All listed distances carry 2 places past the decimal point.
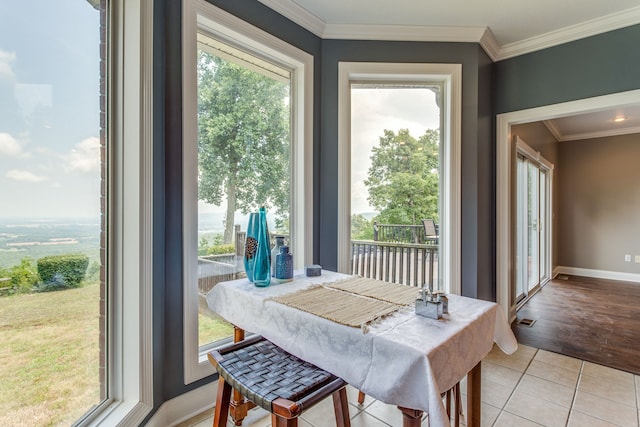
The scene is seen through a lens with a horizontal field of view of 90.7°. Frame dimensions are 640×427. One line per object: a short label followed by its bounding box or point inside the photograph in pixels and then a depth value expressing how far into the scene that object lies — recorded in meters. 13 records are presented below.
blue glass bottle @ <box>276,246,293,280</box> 1.71
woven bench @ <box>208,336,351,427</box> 1.06
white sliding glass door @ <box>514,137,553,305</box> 3.97
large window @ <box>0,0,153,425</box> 1.04
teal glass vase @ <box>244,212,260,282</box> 1.63
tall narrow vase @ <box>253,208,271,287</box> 1.61
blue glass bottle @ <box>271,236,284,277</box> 1.73
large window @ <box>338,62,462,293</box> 2.52
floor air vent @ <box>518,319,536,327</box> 3.25
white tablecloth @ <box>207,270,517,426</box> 0.95
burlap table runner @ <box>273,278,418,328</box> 1.21
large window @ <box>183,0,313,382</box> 1.74
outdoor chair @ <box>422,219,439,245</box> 2.68
